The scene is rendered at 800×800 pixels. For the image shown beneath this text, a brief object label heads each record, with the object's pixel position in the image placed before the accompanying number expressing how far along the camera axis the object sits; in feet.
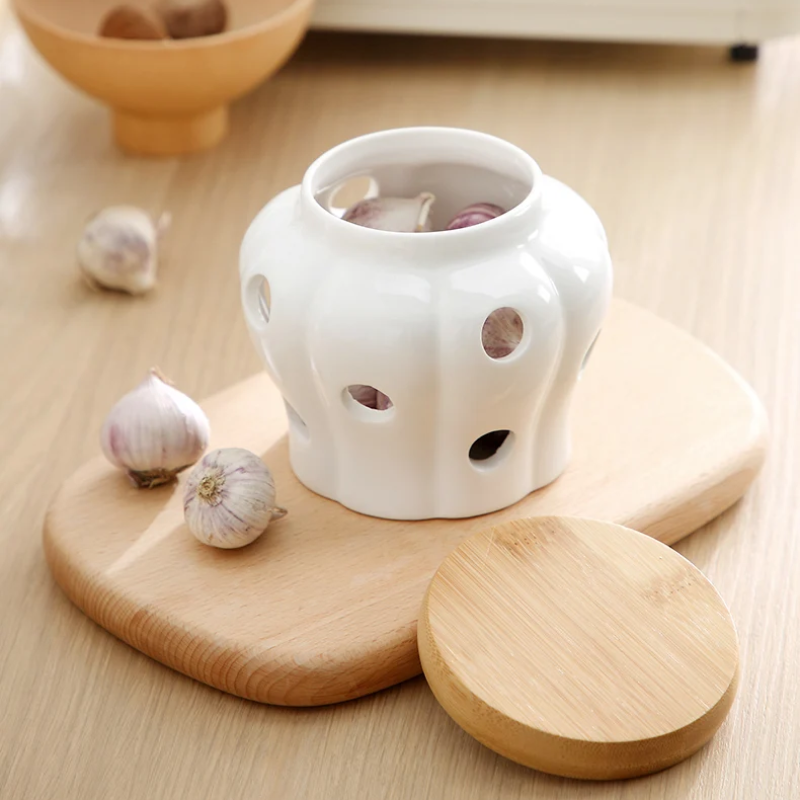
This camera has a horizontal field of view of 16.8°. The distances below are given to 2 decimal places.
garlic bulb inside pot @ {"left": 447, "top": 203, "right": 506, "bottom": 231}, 3.01
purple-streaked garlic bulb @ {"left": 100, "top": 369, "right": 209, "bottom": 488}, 3.03
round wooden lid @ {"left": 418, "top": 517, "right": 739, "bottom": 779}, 2.75
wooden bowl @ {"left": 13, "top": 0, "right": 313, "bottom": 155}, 3.67
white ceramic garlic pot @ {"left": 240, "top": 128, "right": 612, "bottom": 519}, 2.86
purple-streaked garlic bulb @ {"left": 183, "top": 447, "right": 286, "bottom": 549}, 2.95
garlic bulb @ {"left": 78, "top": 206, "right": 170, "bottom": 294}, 3.52
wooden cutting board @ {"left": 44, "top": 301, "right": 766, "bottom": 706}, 2.88
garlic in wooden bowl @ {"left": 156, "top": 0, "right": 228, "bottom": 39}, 3.76
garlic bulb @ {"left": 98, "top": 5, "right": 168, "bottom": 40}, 3.71
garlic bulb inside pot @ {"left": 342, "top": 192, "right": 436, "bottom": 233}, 3.03
